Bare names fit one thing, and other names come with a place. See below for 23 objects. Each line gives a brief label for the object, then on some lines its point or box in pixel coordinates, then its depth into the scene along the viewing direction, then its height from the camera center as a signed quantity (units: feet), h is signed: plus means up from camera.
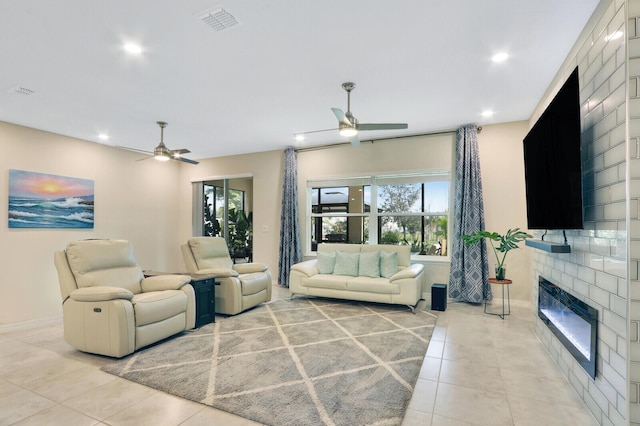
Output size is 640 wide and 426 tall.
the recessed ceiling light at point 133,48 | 9.64 +4.87
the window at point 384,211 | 18.78 +0.36
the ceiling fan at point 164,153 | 15.83 +2.99
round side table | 14.33 -3.57
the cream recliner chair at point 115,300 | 10.03 -2.78
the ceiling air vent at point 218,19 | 8.23 +4.96
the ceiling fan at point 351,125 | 11.98 +3.37
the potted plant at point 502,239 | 14.69 -0.94
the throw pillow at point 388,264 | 16.90 -2.39
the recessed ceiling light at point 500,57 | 10.23 +4.98
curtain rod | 18.16 +4.56
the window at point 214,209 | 25.61 +0.50
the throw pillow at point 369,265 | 17.16 -2.48
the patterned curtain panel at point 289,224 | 21.33 -0.50
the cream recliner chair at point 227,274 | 14.78 -2.75
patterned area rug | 7.38 -4.26
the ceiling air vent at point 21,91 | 12.26 +4.57
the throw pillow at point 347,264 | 17.57 -2.50
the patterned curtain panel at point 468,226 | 16.71 -0.41
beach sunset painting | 15.88 +0.69
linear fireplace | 7.00 -2.63
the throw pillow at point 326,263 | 18.28 -2.53
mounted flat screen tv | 7.46 +1.43
